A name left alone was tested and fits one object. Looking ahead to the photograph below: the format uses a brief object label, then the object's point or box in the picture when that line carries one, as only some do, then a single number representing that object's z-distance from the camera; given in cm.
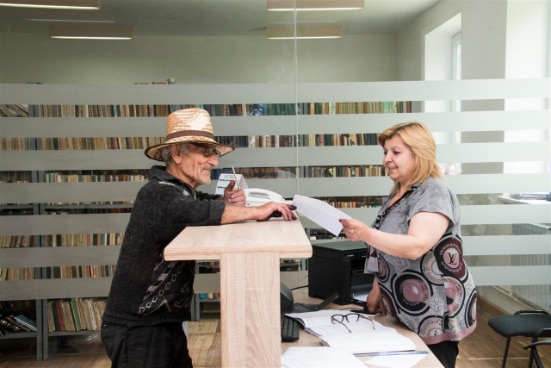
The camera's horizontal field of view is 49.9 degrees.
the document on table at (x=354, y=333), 185
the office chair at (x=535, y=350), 286
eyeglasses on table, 212
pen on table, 182
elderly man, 175
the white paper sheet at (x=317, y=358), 166
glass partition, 365
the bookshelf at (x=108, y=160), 364
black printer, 250
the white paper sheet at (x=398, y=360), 174
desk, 174
